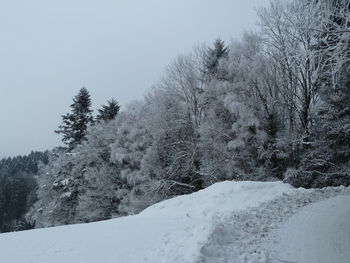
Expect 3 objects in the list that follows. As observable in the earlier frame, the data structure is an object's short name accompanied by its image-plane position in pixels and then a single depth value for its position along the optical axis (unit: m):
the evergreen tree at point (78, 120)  41.81
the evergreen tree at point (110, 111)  44.56
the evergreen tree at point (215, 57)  32.62
